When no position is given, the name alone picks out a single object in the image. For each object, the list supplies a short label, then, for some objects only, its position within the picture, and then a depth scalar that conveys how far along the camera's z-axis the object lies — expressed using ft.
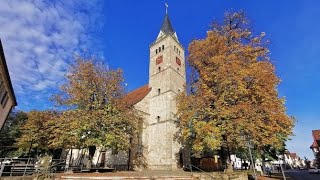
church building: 91.56
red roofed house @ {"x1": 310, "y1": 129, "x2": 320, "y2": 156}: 262.49
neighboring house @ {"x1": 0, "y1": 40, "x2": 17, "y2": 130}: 57.88
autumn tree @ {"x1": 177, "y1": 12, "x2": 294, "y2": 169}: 53.88
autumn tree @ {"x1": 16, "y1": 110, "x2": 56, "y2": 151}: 74.95
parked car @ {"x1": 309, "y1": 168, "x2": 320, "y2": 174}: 132.29
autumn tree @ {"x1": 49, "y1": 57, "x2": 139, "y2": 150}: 60.75
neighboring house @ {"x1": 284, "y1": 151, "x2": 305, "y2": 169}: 408.05
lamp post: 42.30
